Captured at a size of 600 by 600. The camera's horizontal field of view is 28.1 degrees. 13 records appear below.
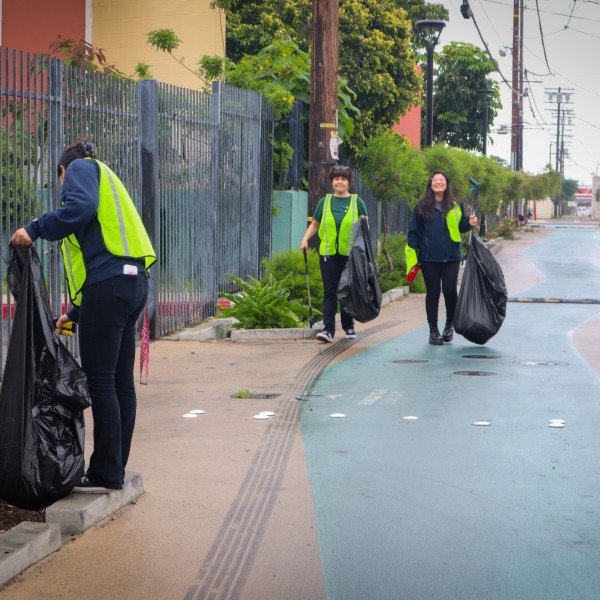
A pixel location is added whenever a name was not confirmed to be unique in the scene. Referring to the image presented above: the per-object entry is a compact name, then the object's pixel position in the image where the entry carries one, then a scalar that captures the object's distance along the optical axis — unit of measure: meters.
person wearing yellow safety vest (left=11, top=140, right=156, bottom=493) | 5.61
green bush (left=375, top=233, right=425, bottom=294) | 19.34
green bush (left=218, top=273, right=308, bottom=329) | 13.09
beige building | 23.78
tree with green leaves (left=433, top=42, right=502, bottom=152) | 55.53
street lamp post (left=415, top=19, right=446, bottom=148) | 26.19
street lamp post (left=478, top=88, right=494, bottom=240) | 49.06
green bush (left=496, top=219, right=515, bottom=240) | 46.47
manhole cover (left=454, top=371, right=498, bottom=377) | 10.26
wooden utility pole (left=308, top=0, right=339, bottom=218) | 14.73
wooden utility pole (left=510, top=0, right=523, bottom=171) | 60.84
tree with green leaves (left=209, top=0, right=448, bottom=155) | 26.59
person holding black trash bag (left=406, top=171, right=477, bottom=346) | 12.36
